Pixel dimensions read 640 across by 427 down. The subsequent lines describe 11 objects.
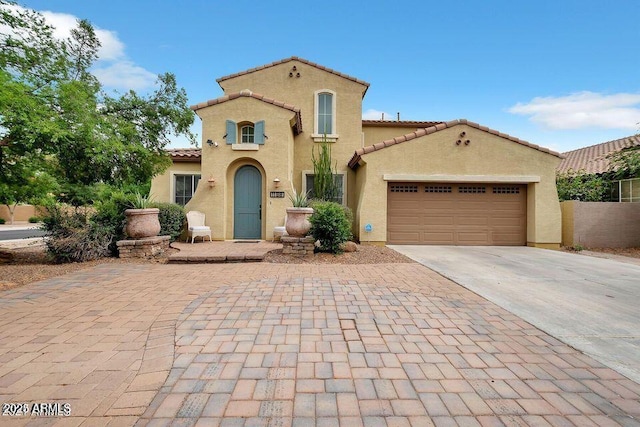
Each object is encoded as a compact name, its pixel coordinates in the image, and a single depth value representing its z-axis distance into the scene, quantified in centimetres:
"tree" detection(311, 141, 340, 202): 1238
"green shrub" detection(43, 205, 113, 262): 732
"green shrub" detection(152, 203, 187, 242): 995
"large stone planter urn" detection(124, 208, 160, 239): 795
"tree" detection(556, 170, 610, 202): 1312
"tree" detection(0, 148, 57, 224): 694
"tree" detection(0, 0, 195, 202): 606
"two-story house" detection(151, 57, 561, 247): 1095
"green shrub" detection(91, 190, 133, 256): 804
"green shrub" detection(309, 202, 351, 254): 812
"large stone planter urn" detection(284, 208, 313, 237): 817
